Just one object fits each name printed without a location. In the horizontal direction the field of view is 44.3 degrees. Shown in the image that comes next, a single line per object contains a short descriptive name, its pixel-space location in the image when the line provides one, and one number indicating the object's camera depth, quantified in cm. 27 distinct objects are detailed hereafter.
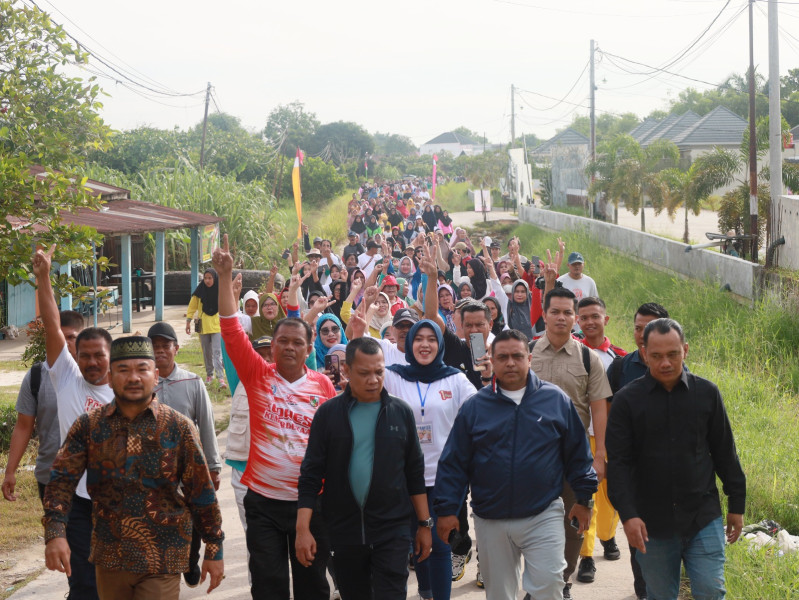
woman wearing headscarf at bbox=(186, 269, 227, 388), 1259
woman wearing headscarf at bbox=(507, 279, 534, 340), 1085
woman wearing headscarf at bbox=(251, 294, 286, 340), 978
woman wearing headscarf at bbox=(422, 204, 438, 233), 2791
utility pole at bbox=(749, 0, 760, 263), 1907
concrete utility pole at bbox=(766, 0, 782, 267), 1786
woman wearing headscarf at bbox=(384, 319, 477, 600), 545
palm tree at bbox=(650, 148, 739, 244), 2308
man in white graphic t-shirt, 483
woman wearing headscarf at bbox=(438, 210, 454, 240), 2722
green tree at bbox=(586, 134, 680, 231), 3259
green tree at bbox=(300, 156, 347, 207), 5769
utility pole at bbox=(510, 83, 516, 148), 6564
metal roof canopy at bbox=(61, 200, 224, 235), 1633
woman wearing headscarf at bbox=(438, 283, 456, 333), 1008
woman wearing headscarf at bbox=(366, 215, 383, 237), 2544
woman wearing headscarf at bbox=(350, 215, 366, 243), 2502
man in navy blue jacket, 464
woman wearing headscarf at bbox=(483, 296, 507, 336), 989
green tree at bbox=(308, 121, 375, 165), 10750
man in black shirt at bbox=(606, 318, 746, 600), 452
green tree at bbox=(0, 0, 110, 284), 721
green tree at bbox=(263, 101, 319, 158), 10950
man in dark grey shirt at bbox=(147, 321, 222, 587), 548
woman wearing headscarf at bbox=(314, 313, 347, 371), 777
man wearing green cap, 399
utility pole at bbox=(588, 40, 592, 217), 3806
